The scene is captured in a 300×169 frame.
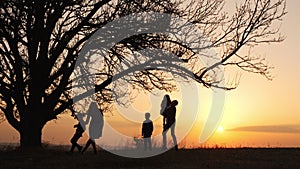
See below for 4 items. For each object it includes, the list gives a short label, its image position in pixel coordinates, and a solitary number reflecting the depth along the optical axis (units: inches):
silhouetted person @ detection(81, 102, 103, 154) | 846.5
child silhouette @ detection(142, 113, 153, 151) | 884.6
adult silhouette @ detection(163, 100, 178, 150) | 871.1
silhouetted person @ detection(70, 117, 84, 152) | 895.4
